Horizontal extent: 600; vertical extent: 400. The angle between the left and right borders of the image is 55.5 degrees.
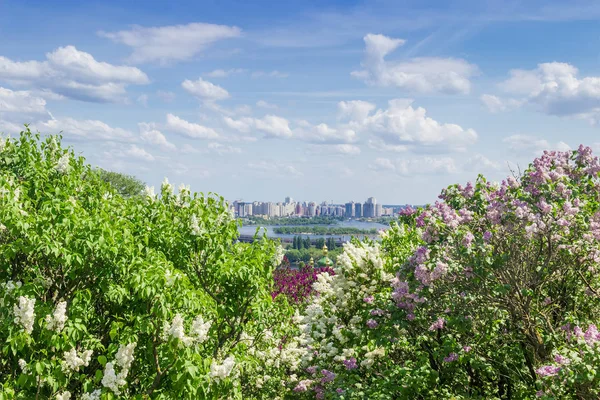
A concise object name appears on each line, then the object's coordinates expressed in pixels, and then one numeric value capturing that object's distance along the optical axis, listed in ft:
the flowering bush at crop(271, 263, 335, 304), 72.74
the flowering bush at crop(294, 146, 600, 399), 21.90
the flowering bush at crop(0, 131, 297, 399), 19.36
